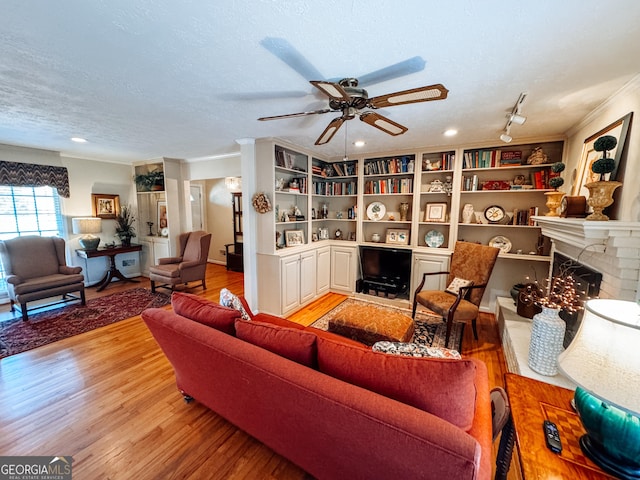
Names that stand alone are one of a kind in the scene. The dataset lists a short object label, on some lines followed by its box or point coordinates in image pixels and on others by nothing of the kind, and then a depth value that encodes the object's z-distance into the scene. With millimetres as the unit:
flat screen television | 3873
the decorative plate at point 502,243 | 3400
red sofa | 854
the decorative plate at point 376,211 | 4203
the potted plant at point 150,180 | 4730
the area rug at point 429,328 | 2750
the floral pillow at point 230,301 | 1929
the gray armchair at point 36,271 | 3164
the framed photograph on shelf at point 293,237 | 3781
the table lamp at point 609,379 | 722
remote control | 922
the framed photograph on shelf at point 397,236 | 4033
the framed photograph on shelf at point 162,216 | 4903
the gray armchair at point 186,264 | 4078
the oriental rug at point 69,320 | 2719
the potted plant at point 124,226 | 4896
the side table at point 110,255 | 4285
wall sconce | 5223
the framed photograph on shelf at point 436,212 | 3688
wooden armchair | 2652
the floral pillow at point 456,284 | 2982
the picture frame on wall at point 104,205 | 4625
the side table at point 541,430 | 857
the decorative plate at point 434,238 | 3789
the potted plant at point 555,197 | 2434
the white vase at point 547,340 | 1771
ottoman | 2137
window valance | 3619
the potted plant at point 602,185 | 1671
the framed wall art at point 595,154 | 1782
